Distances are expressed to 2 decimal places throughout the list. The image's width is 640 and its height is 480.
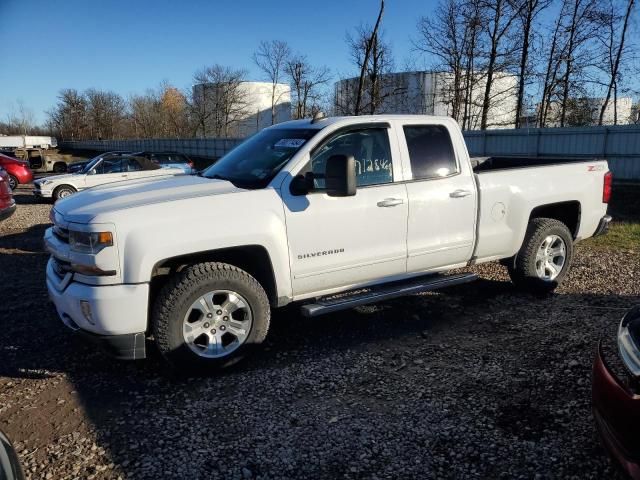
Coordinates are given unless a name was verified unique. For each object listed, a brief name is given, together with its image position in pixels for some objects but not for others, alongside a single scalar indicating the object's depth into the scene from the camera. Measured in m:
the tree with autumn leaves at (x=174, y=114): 66.12
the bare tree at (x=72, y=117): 80.88
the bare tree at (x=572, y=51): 21.53
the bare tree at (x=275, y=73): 46.94
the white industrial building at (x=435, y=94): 25.28
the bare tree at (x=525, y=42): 21.36
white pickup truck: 3.54
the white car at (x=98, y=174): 15.28
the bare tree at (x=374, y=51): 18.34
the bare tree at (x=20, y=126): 100.00
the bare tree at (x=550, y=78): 22.67
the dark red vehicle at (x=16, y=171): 19.02
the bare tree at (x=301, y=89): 42.88
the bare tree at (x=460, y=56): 23.41
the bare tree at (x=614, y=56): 20.41
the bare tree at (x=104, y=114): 81.50
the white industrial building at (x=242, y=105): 58.75
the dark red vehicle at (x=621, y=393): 2.17
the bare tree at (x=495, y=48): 21.88
